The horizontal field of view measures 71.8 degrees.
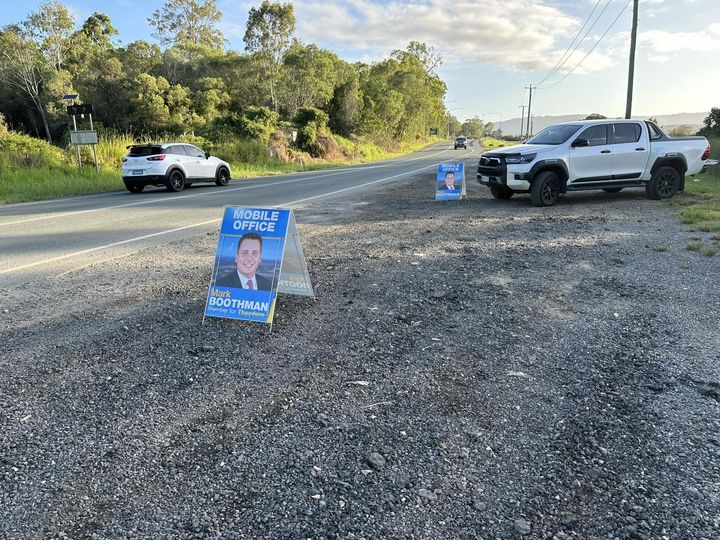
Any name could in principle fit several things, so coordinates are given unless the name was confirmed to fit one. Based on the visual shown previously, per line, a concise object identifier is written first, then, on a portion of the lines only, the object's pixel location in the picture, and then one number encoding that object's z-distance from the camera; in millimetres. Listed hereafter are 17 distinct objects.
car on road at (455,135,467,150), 76288
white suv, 16297
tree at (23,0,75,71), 35500
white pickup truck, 11367
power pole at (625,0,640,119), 21906
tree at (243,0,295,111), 41281
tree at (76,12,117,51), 48588
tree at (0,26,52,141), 34406
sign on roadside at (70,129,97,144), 18469
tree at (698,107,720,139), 30766
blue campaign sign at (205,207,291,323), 4277
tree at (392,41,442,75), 92062
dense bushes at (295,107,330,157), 41188
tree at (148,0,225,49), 51125
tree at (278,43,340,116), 44375
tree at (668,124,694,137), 29106
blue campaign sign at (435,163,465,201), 13383
